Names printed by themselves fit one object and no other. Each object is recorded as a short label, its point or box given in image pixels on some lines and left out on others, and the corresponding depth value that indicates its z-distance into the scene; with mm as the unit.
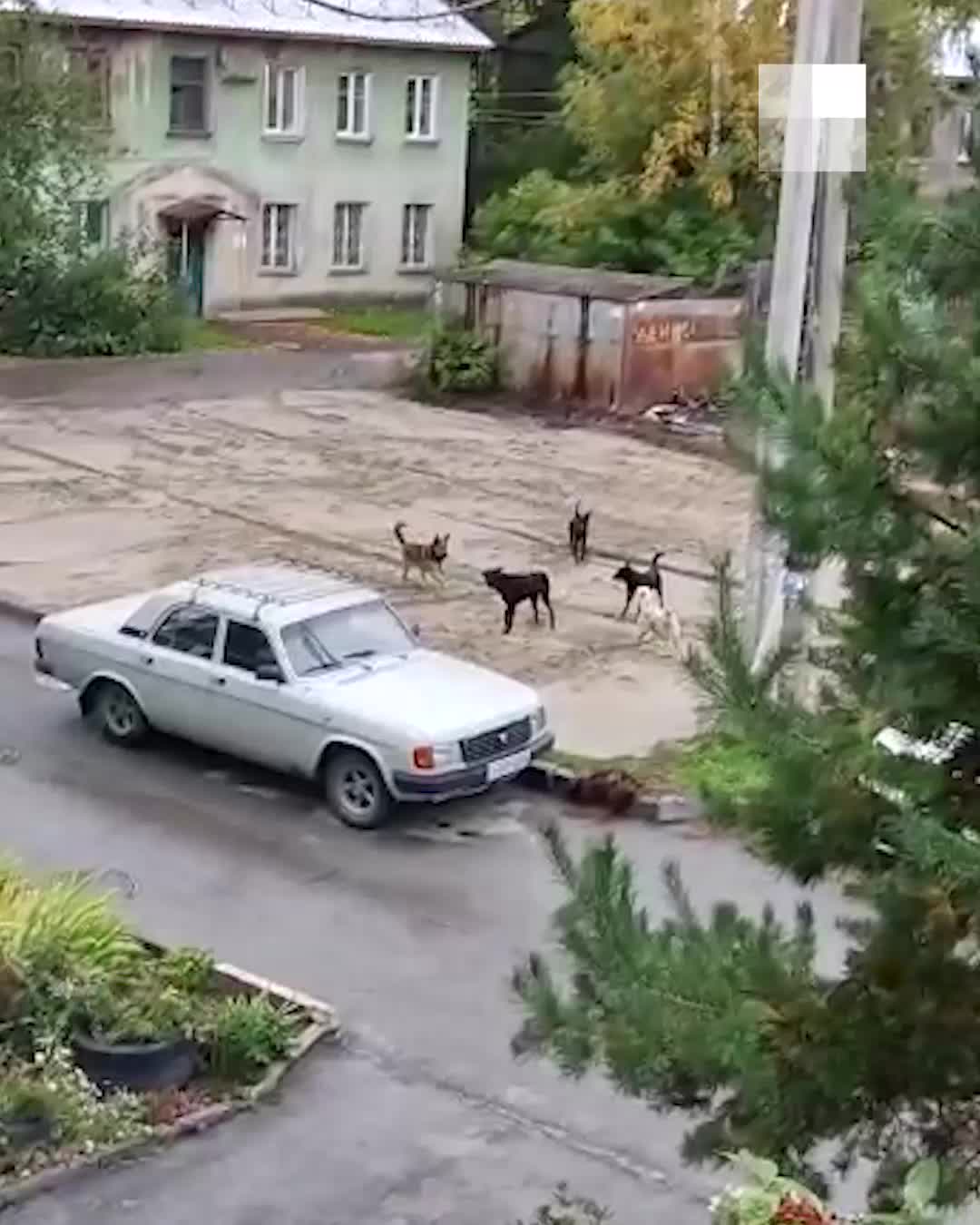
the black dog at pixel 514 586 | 21375
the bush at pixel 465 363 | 35938
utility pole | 16812
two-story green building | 43500
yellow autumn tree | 38531
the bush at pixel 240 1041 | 12086
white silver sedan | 16250
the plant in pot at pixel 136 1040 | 11781
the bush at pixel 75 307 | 38250
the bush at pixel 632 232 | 39875
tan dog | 23062
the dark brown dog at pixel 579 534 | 24844
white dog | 21109
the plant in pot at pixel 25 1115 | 11148
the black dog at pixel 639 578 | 21469
